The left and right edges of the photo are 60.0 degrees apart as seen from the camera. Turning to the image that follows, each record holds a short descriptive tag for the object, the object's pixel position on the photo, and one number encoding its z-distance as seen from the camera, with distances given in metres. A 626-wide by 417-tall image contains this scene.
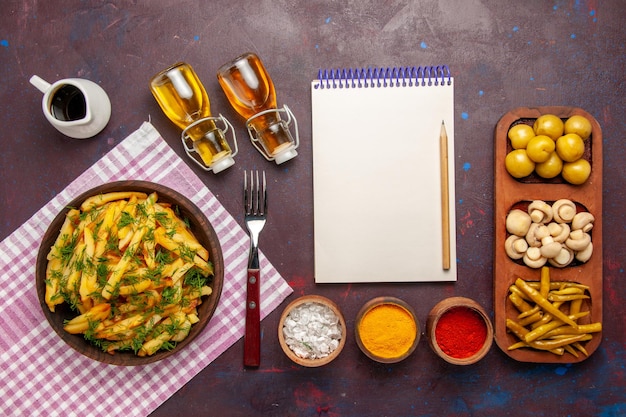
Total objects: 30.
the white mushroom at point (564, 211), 1.34
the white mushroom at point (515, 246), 1.35
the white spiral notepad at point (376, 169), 1.39
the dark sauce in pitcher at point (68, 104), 1.31
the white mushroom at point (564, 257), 1.35
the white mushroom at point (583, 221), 1.34
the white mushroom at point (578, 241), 1.33
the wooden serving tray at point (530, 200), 1.37
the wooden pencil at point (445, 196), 1.38
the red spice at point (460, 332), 1.32
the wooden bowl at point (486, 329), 1.30
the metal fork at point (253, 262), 1.38
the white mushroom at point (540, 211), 1.34
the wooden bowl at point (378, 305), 1.30
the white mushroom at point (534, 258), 1.35
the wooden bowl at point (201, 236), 1.25
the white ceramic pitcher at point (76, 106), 1.27
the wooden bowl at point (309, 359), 1.30
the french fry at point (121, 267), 1.16
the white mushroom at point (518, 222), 1.34
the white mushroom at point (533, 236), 1.35
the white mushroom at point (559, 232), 1.34
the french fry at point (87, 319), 1.20
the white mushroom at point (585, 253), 1.36
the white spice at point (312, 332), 1.33
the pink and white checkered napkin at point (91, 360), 1.38
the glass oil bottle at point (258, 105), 1.31
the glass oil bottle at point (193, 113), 1.32
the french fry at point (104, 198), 1.24
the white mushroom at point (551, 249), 1.32
